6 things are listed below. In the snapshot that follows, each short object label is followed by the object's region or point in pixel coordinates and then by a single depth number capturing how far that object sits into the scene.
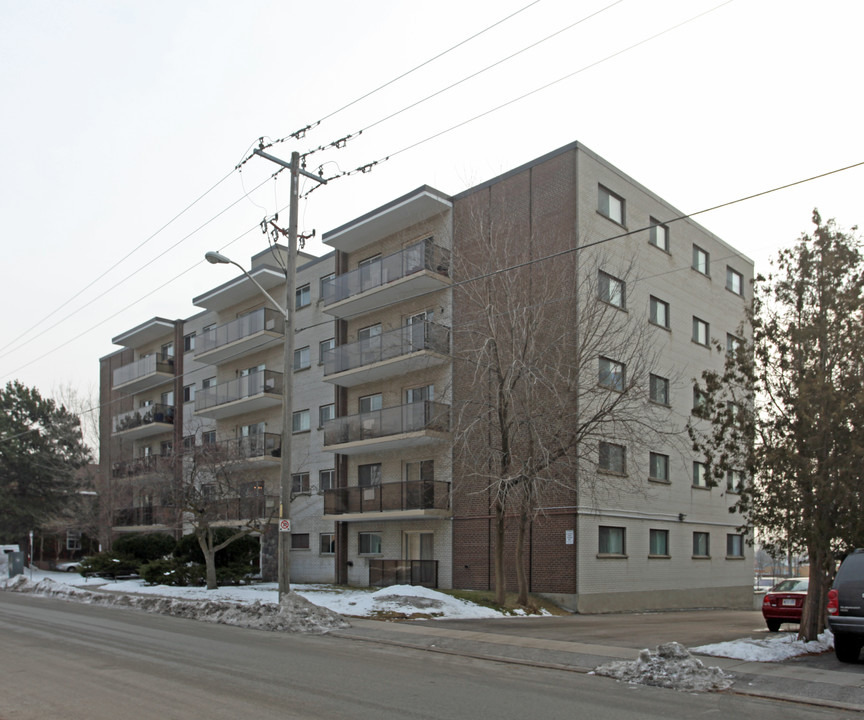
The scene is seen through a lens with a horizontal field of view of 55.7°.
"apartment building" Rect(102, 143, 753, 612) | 24.88
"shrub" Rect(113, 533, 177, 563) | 35.28
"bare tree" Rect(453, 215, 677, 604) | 21.09
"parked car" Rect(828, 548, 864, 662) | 12.30
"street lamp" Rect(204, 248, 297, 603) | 19.58
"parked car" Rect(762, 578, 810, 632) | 17.73
